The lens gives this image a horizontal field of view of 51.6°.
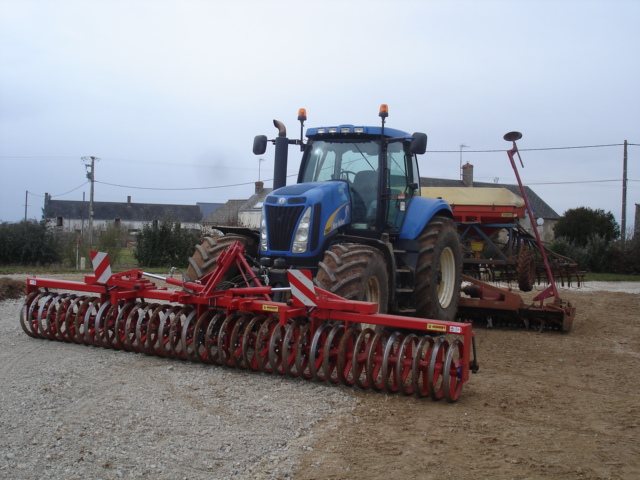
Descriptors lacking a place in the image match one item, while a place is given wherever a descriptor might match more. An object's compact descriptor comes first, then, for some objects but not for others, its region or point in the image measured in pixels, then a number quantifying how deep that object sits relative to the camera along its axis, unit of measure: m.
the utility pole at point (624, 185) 35.03
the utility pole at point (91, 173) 45.17
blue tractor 7.06
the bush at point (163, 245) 26.16
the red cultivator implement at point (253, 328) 5.55
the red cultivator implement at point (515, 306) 9.95
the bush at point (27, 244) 23.86
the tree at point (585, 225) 36.06
